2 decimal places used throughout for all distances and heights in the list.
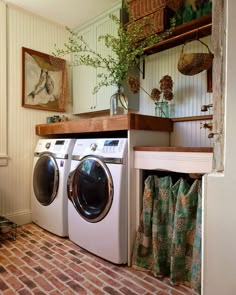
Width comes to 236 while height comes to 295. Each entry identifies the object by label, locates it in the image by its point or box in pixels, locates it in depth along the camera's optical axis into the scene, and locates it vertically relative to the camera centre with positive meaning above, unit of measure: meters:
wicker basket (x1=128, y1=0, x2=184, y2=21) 1.91 +1.19
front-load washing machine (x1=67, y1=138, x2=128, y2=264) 1.66 -0.45
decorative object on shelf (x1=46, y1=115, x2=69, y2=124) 2.71 +0.26
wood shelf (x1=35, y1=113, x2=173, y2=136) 1.68 +0.15
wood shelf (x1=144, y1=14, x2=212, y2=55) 1.75 +0.91
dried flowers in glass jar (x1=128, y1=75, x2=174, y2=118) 2.03 +0.45
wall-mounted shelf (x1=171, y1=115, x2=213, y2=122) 1.93 +0.21
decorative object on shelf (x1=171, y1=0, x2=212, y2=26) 1.78 +1.09
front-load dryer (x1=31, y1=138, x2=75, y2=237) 2.17 -0.44
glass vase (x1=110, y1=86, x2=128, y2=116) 2.10 +0.36
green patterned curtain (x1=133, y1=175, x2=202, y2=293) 1.43 -0.60
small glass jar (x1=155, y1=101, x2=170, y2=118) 2.16 +0.32
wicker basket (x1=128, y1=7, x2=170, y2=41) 1.93 +1.04
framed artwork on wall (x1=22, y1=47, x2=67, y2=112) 2.61 +0.73
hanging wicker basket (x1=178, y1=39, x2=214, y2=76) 1.62 +0.58
